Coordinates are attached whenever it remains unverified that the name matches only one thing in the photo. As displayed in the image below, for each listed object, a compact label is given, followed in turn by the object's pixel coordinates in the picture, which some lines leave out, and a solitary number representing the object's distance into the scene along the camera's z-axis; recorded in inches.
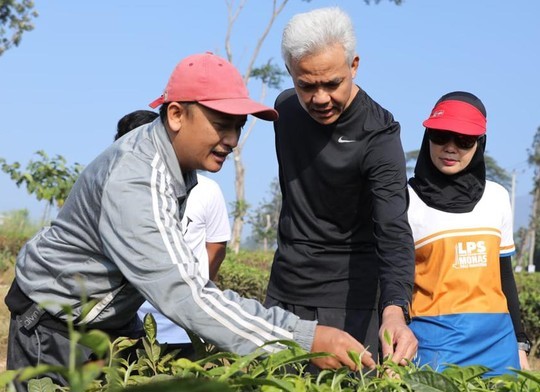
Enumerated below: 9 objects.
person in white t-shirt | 159.0
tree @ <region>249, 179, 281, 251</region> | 1106.1
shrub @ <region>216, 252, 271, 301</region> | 362.4
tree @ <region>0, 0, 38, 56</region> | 896.9
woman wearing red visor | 134.1
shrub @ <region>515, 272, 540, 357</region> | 350.0
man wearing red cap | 74.0
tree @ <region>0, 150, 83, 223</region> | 479.5
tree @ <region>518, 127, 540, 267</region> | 1606.8
